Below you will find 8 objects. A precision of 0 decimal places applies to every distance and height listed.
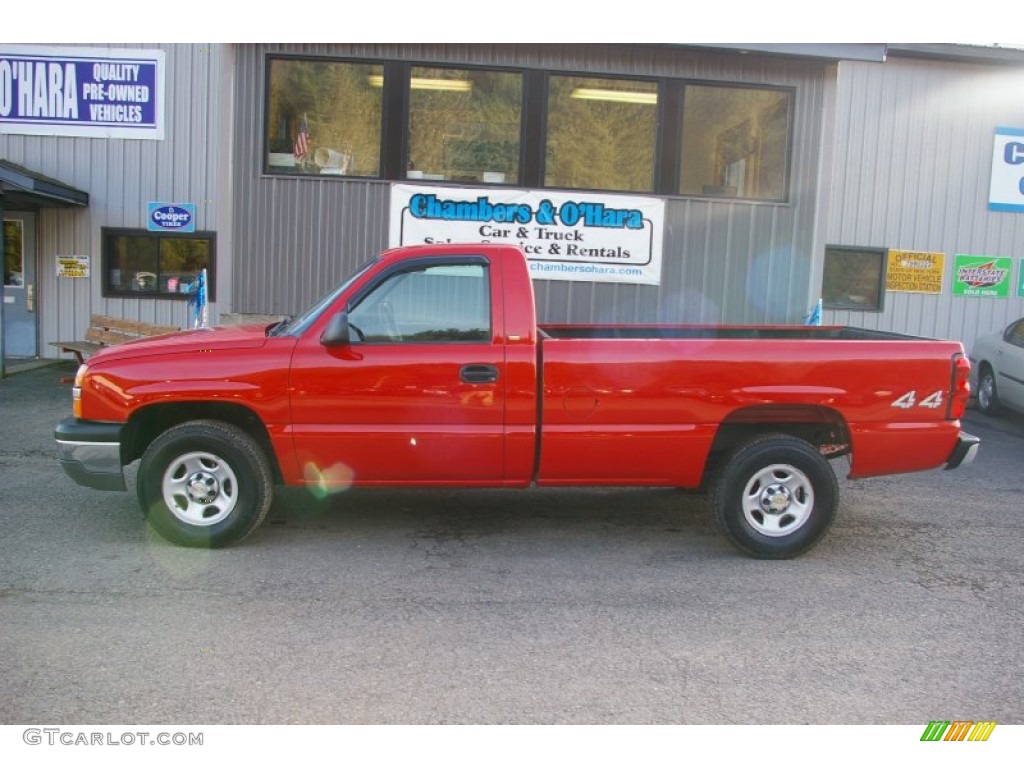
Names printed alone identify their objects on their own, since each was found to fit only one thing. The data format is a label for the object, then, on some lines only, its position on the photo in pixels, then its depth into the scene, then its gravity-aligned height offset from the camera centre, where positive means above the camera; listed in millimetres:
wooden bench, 11961 -796
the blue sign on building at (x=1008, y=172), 14219 +2432
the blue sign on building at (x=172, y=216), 13305 +953
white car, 10917 -715
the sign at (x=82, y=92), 12789 +2751
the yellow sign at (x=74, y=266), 13484 +114
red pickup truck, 5031 -671
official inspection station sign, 14273 +704
